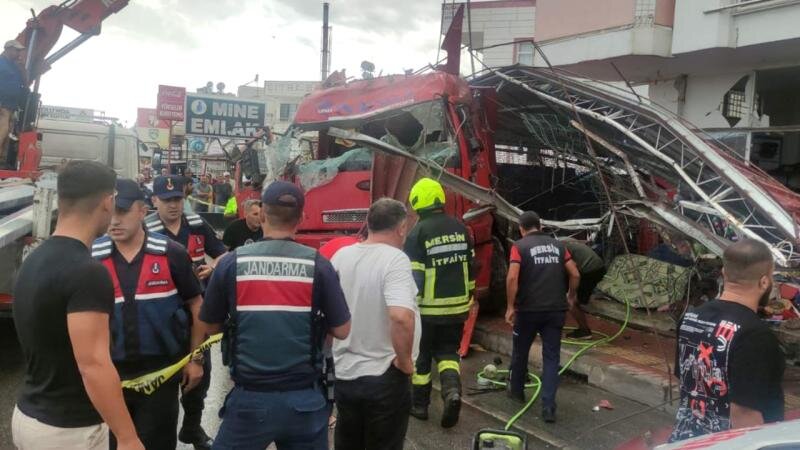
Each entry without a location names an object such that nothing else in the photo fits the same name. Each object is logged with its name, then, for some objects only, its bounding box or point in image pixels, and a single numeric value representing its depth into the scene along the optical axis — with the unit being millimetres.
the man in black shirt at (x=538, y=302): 4949
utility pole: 26688
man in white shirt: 3020
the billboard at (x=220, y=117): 17500
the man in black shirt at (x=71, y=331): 2014
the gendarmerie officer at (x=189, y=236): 4074
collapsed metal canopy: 5246
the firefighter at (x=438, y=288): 4805
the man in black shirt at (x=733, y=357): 2330
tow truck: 5109
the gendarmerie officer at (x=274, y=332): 2533
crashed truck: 5609
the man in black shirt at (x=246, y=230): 5852
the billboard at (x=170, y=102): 19203
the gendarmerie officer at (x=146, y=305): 2934
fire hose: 5716
